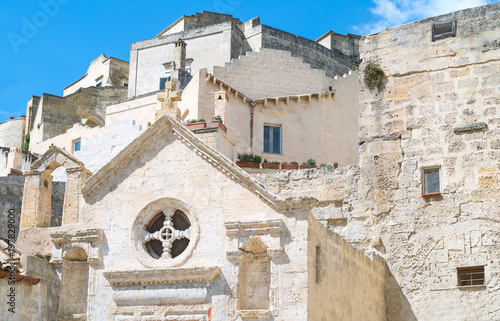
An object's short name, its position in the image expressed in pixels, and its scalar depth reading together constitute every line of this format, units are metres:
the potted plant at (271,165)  30.80
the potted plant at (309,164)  32.00
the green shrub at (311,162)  32.81
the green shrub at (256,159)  30.86
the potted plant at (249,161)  30.45
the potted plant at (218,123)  29.12
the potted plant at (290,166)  31.22
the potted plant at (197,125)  28.47
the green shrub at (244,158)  30.75
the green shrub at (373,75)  22.33
